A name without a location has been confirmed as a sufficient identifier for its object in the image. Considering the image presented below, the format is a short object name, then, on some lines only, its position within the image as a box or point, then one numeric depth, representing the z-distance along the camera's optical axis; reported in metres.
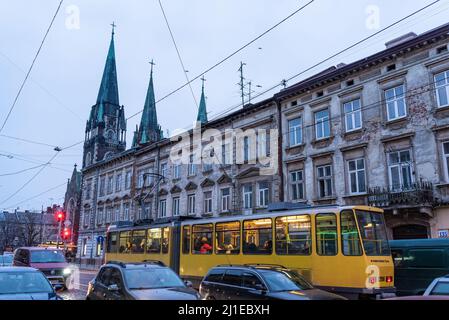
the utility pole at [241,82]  34.24
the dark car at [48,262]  17.75
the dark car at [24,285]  8.98
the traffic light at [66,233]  32.06
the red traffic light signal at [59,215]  31.44
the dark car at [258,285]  8.93
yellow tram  11.86
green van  13.20
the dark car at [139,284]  8.49
